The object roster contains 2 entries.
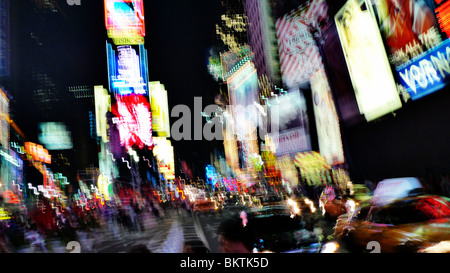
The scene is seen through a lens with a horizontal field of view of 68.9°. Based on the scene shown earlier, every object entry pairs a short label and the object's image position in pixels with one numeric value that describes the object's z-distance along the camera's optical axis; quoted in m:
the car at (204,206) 22.67
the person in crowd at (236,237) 4.27
